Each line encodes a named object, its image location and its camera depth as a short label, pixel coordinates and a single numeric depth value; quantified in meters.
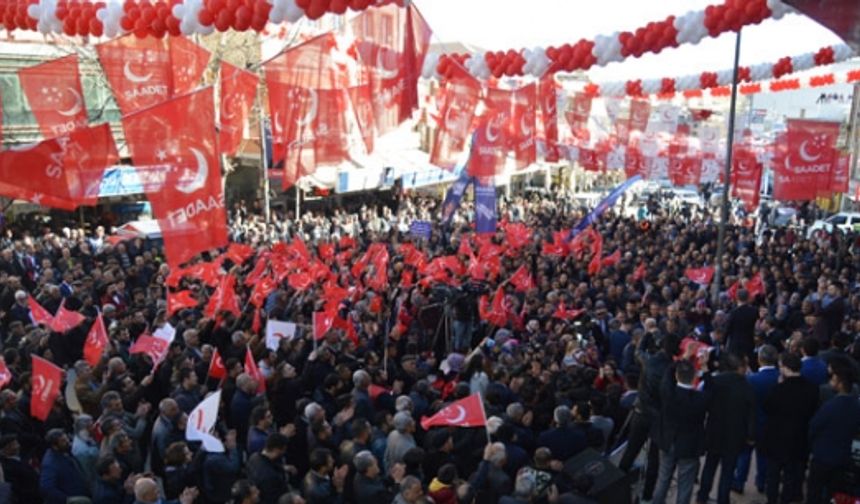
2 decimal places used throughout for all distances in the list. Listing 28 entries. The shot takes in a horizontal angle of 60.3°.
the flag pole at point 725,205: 12.46
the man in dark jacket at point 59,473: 5.84
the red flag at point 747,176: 20.41
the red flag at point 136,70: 10.64
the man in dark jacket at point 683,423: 6.50
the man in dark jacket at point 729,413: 6.56
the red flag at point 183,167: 7.47
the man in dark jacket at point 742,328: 10.15
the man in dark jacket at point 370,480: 5.45
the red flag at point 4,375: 7.05
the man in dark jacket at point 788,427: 6.58
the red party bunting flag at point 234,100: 12.79
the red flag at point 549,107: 16.55
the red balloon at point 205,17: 8.97
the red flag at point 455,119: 13.01
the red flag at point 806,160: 16.12
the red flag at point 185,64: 11.59
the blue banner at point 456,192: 16.70
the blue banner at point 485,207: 12.83
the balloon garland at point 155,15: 8.51
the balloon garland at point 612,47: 9.16
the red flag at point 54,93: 11.06
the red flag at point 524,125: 13.66
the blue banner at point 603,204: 16.86
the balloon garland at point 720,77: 14.70
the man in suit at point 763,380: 6.95
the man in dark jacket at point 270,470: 5.62
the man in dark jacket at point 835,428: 6.23
